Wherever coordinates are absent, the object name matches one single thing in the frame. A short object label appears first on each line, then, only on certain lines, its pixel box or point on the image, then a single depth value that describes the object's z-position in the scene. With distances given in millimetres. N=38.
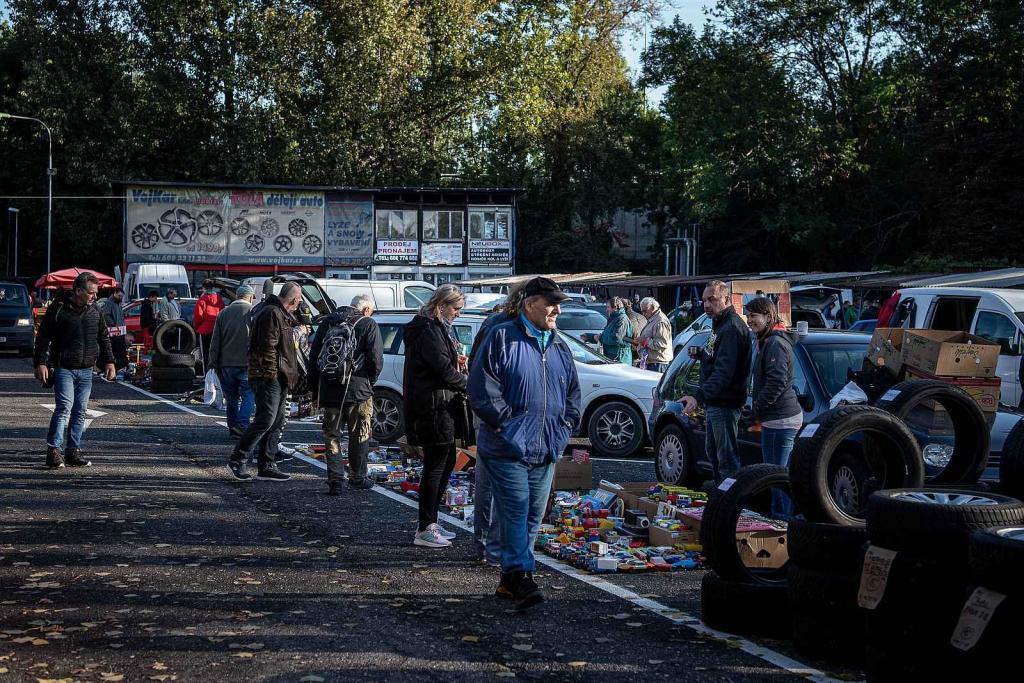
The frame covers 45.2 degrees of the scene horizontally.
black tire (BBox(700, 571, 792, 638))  6348
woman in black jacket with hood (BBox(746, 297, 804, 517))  9039
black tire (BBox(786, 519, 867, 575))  5793
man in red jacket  20812
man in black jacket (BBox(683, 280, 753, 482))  9320
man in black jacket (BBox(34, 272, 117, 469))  12102
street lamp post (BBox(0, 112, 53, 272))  45844
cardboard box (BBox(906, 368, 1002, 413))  9391
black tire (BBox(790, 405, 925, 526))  6105
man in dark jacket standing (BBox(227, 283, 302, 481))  11461
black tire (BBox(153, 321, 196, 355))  22609
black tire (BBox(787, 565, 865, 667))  5758
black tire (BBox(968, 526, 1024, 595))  4453
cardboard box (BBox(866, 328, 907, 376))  9742
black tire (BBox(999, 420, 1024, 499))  6387
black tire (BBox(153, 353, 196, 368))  22172
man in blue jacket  6844
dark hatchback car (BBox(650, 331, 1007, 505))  8766
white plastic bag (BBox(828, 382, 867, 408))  9539
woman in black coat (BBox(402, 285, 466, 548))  8602
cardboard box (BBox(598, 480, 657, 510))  9445
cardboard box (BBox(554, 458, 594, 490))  10820
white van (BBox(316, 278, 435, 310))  25359
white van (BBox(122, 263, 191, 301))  38281
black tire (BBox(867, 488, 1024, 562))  4922
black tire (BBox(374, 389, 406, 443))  14969
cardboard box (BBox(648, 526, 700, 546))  8531
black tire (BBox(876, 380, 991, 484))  7449
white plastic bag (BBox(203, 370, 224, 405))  19750
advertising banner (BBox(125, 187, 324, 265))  50312
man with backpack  10602
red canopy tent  38312
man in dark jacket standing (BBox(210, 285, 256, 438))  13859
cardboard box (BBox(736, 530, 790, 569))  7145
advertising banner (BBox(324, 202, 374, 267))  51906
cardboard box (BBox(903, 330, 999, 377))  9312
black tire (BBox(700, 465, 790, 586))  6484
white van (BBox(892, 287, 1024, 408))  14945
